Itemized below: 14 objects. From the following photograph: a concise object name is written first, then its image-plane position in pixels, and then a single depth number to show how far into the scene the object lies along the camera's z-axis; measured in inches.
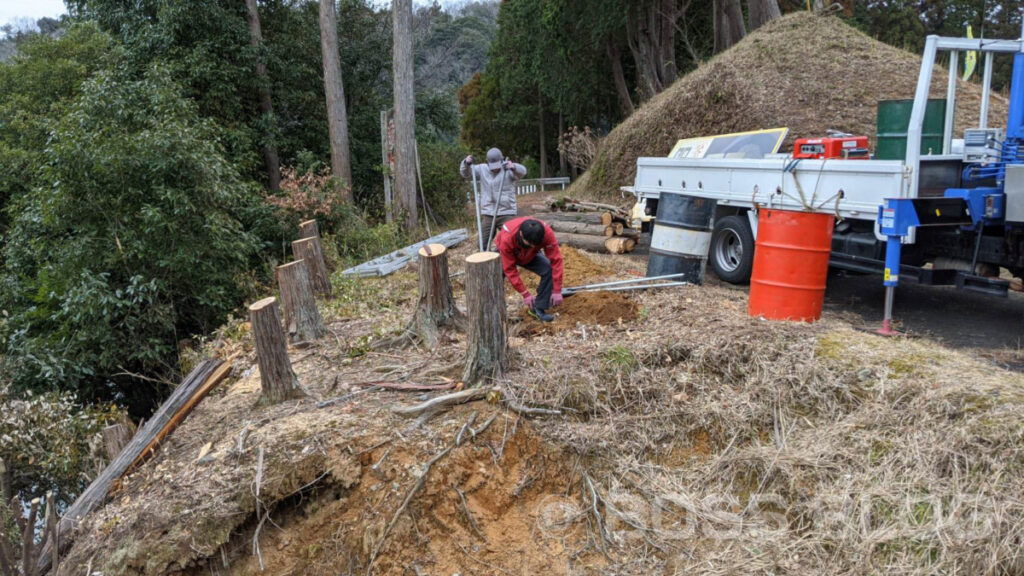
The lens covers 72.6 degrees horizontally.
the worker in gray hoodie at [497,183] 329.1
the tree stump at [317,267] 345.3
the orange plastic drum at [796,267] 238.1
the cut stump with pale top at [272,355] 195.3
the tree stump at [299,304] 255.0
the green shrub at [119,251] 389.7
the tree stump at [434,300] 224.7
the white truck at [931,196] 236.5
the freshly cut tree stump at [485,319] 186.4
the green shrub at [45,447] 335.0
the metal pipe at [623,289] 276.2
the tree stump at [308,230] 365.1
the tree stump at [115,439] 203.9
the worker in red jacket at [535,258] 238.8
